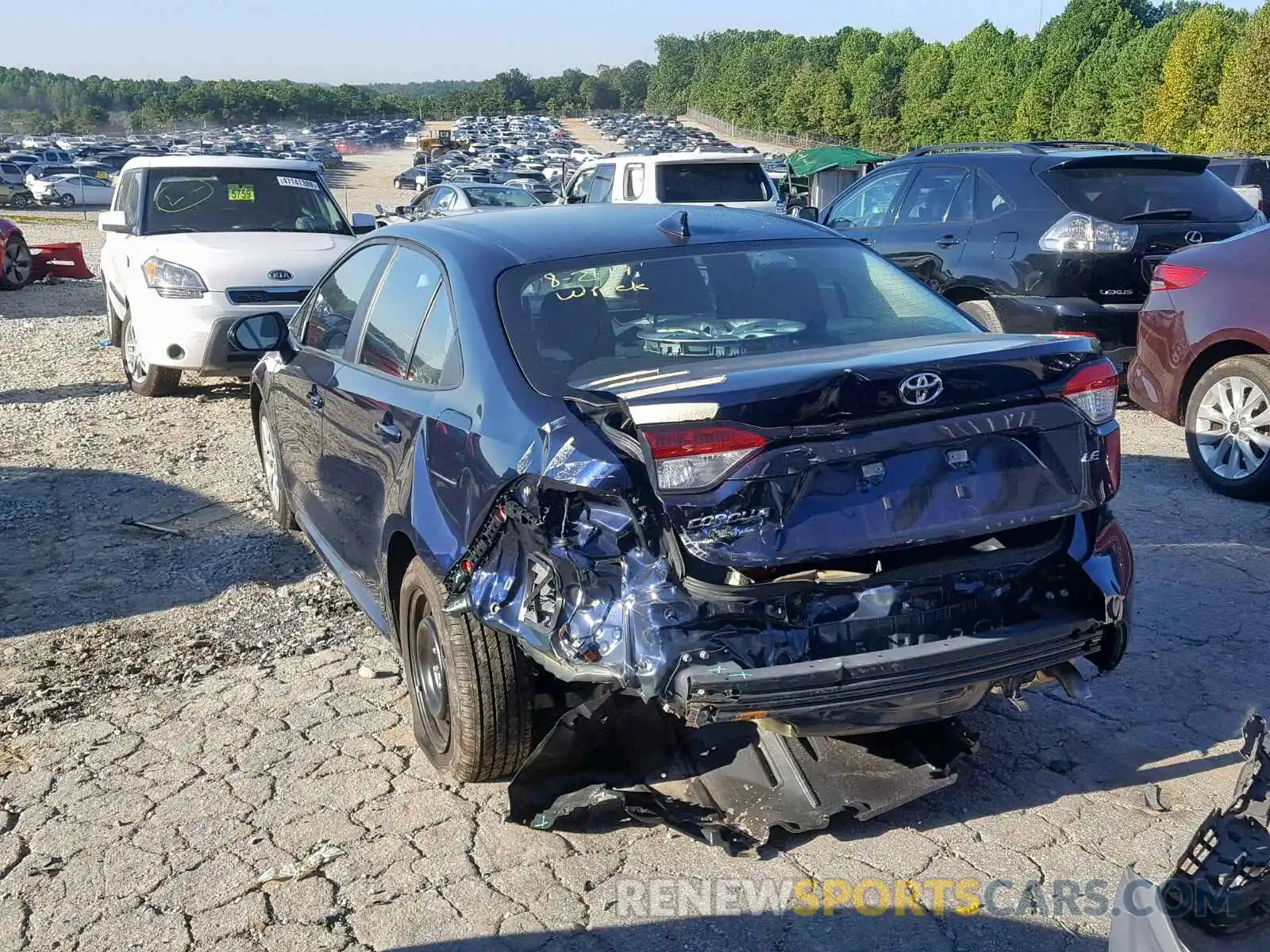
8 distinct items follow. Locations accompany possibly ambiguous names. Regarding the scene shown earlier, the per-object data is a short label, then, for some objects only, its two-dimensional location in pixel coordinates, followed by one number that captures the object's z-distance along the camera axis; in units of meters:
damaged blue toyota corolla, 2.99
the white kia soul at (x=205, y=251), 8.93
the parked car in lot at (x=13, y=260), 16.75
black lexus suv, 8.12
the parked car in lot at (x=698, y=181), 13.92
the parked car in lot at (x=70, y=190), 42.88
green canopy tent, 27.22
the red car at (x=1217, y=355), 6.45
